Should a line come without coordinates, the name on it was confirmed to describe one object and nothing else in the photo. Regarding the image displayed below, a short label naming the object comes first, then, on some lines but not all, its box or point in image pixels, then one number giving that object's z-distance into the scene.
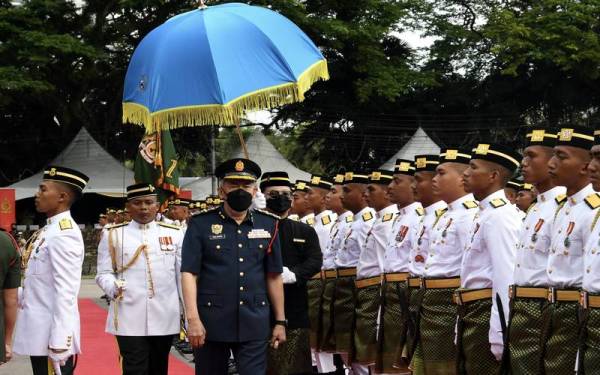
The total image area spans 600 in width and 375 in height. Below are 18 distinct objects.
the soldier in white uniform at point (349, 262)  9.99
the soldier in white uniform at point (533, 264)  5.82
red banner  22.81
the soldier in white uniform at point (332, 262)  10.41
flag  11.36
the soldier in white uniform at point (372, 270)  9.40
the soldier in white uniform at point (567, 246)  5.48
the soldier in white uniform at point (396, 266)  8.74
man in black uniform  7.74
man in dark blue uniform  6.14
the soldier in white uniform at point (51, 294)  6.46
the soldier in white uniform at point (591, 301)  5.09
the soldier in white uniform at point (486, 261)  6.50
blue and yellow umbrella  7.25
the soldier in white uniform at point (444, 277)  7.36
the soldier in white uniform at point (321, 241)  10.69
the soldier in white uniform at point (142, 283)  7.39
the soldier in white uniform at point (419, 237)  7.61
